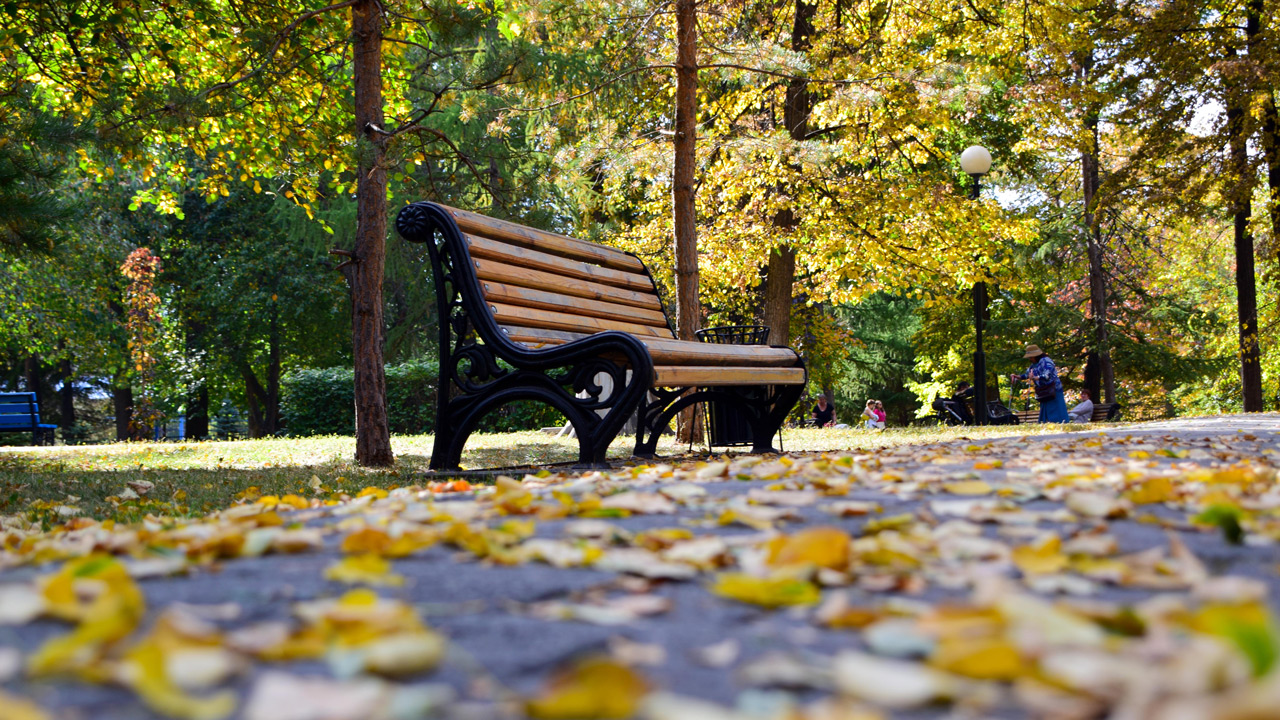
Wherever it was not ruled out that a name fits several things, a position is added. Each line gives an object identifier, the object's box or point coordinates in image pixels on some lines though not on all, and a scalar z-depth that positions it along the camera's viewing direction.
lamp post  12.80
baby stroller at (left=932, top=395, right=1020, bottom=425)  20.41
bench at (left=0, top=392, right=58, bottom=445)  13.52
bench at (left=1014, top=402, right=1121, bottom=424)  17.17
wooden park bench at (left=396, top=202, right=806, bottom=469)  4.45
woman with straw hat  14.20
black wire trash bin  6.91
